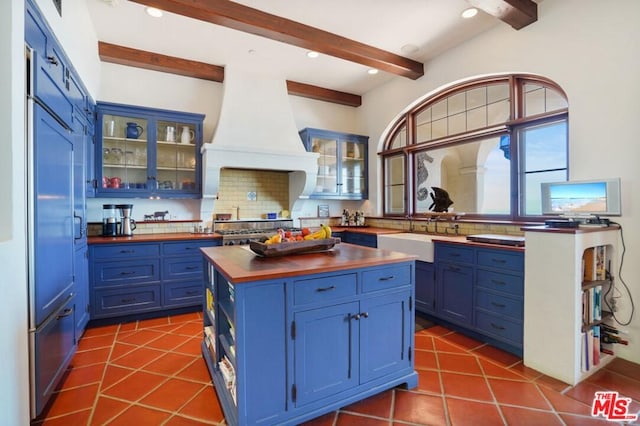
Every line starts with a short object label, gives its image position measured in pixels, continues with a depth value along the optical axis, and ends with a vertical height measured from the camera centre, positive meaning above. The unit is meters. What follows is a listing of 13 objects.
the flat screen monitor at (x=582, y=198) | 2.27 +0.11
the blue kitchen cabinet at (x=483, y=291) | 2.55 -0.73
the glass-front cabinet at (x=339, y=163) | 4.84 +0.81
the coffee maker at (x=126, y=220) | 3.62 -0.09
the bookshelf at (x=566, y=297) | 2.13 -0.63
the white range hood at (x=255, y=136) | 3.92 +1.04
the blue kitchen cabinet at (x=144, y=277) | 3.21 -0.71
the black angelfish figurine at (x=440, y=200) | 3.94 +0.15
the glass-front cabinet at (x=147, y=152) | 3.55 +0.74
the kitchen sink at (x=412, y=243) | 3.30 -0.36
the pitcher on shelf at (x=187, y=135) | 3.96 +1.00
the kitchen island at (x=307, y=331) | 1.57 -0.69
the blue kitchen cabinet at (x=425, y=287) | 3.30 -0.83
